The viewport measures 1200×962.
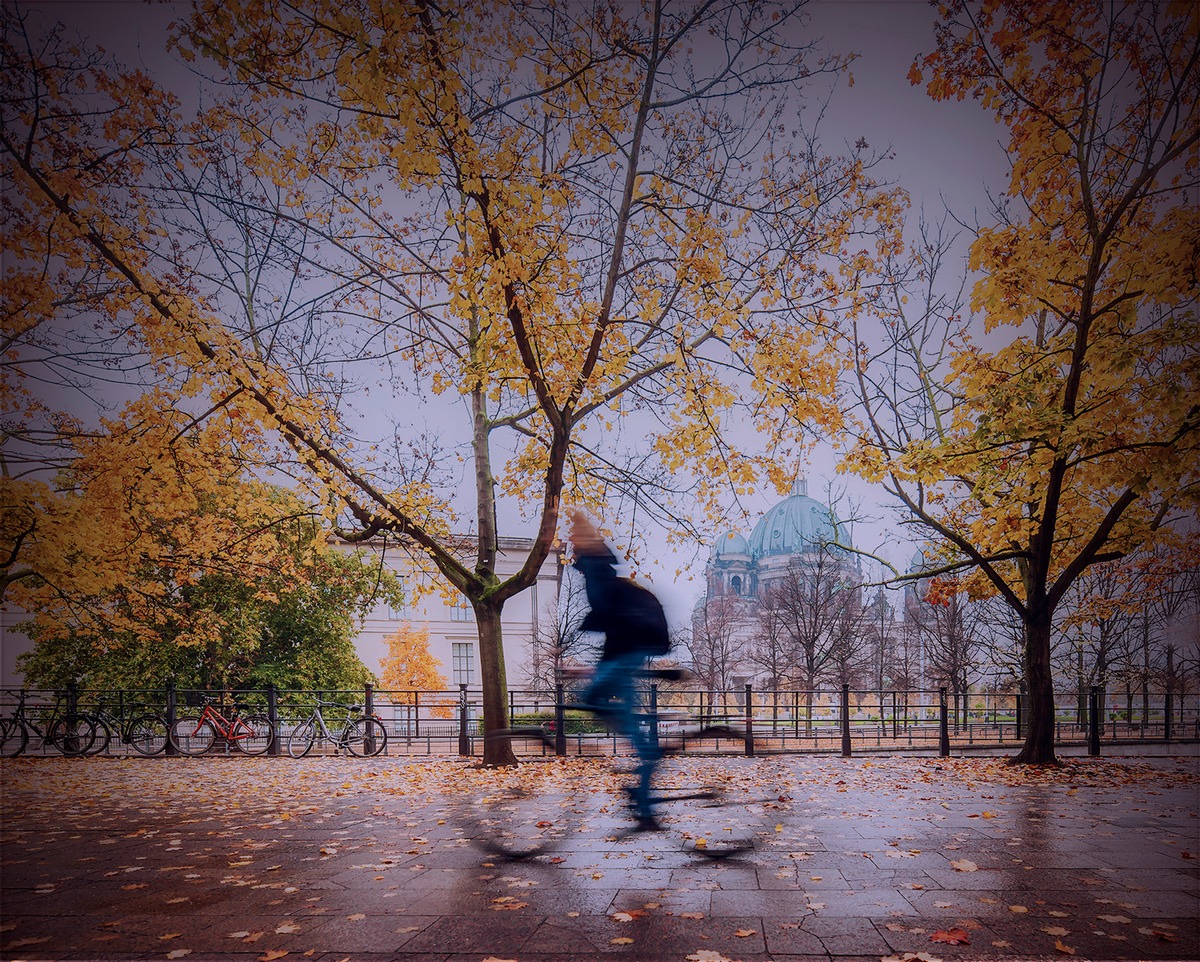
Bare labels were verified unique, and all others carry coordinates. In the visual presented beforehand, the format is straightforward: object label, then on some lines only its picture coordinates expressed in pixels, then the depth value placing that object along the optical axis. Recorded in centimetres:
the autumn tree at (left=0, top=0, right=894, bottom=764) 652
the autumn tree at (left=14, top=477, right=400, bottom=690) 1246
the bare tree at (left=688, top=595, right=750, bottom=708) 3631
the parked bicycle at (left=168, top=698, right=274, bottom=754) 1501
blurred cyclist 489
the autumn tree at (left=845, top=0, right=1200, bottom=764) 739
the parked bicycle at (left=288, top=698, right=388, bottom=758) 1401
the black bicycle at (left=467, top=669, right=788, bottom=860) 518
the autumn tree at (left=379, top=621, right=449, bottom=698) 3634
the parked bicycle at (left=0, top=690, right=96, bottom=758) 1499
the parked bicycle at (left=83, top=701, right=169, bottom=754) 1531
